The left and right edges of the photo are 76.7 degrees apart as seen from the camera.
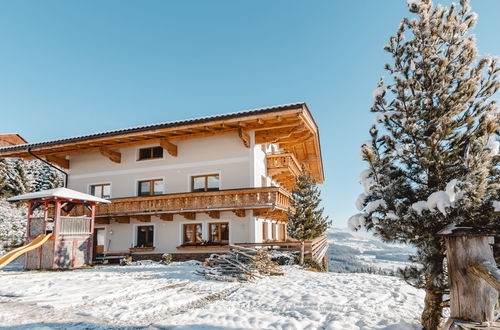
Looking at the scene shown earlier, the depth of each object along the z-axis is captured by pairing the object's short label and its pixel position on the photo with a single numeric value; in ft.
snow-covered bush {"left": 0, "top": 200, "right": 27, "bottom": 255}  65.98
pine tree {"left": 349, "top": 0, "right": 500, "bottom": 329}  15.03
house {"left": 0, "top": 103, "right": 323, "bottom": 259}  54.60
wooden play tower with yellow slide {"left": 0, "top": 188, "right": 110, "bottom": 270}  45.50
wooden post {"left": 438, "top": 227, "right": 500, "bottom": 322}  13.44
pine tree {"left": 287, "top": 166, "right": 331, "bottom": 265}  68.18
